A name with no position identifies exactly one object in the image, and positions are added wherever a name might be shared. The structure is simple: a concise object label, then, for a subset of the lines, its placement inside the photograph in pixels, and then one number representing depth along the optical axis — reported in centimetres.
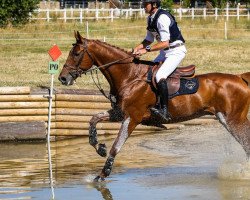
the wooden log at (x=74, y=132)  1780
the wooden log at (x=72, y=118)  1774
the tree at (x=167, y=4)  6444
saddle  1370
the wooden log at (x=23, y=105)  1761
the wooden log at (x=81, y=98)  1777
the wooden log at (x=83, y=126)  1780
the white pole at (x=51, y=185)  1165
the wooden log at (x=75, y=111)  1778
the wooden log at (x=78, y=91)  1792
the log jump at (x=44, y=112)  1748
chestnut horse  1346
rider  1338
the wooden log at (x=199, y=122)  1866
